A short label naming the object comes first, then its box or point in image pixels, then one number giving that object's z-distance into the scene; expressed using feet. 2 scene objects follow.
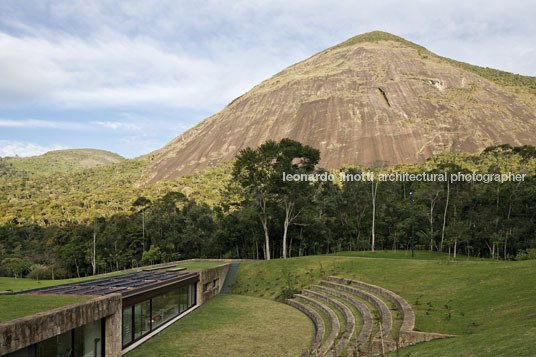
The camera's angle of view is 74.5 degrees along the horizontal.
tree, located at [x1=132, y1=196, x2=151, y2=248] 181.78
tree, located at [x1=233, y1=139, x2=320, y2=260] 118.52
